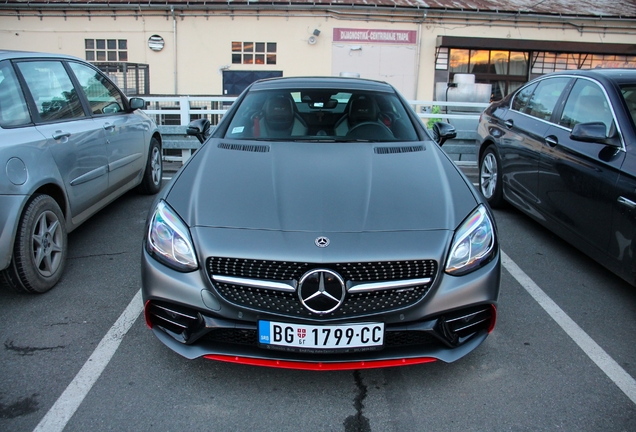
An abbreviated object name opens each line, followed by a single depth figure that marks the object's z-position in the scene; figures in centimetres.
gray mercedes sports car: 231
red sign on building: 1756
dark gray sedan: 347
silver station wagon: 324
